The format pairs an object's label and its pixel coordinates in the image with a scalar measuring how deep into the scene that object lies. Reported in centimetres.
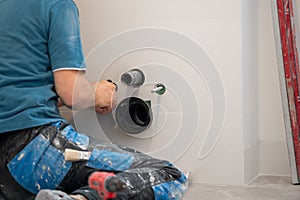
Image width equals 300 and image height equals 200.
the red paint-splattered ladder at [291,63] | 224
